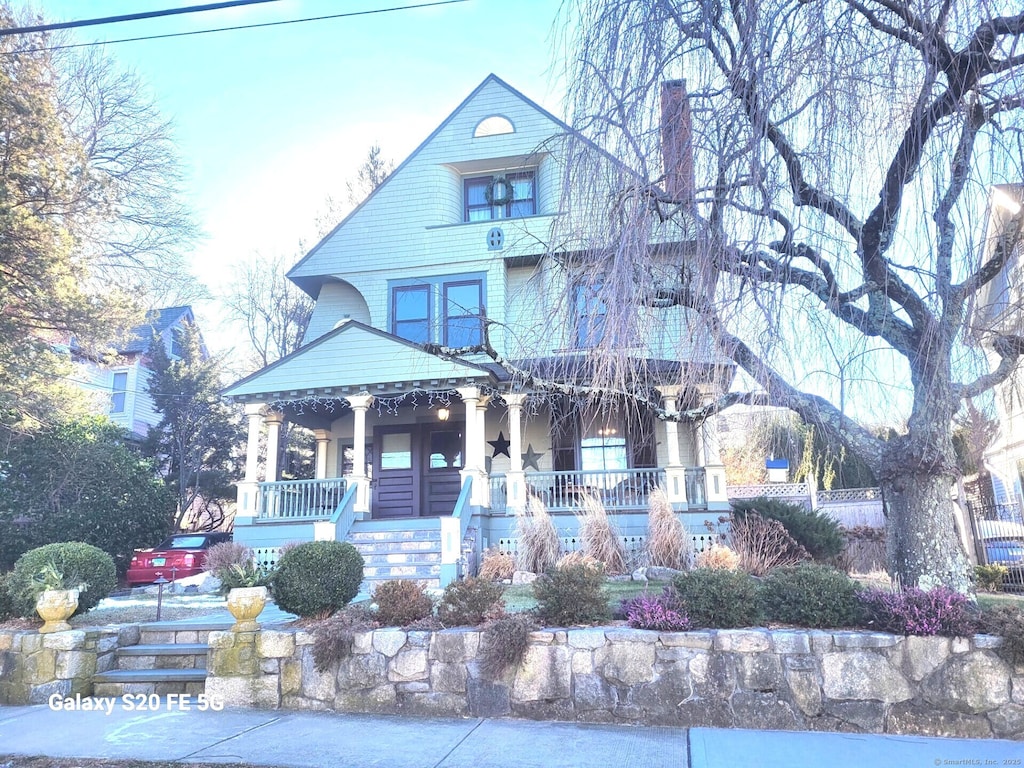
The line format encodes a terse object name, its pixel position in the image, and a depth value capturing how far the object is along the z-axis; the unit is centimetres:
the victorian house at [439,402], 1315
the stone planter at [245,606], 592
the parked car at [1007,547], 985
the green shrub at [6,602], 689
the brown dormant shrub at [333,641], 564
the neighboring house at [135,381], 2548
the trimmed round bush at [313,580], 626
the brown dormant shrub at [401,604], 598
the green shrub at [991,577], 946
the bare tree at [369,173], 2838
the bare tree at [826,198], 477
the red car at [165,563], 1359
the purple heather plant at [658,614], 534
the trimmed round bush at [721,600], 541
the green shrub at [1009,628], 466
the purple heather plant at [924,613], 487
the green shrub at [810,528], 1127
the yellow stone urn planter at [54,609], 639
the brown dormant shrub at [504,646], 532
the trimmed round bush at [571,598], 571
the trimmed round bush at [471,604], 585
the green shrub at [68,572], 679
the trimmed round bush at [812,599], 531
